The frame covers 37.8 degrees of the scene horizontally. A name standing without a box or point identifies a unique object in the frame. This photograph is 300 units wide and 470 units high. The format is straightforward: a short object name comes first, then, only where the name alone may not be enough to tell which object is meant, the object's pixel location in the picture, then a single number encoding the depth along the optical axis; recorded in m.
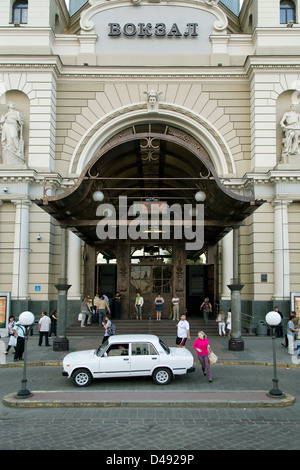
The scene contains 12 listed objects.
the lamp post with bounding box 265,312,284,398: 10.20
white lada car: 11.44
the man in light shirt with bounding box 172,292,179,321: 22.16
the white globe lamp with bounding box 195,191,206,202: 16.61
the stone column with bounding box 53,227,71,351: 16.22
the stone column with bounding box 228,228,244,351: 16.34
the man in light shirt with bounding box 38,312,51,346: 17.41
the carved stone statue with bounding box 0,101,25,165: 21.33
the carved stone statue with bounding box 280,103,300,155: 21.45
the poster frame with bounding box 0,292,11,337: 19.84
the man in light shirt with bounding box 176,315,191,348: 14.43
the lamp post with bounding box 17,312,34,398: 10.20
